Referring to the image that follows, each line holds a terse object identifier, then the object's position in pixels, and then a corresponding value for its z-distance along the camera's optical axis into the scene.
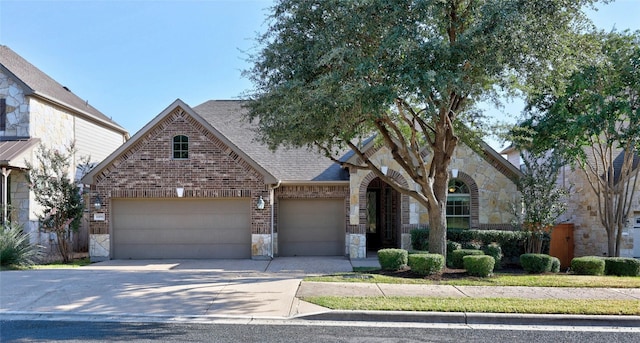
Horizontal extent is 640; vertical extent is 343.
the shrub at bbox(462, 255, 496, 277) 12.29
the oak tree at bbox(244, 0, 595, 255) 9.99
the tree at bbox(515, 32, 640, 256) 13.91
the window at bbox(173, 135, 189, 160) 16.52
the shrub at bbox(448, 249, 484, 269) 13.45
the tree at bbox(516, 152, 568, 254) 15.82
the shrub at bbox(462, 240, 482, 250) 15.53
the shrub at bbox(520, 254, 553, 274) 13.63
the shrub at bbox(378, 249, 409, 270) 12.84
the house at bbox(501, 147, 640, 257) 18.03
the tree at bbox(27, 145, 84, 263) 15.45
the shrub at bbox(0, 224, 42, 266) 13.62
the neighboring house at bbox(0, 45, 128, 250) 16.14
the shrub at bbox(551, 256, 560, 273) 13.86
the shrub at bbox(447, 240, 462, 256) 15.29
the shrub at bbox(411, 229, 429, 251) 15.98
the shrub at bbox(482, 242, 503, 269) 14.96
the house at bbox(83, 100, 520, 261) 16.44
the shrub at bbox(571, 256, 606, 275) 13.45
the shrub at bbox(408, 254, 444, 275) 12.09
